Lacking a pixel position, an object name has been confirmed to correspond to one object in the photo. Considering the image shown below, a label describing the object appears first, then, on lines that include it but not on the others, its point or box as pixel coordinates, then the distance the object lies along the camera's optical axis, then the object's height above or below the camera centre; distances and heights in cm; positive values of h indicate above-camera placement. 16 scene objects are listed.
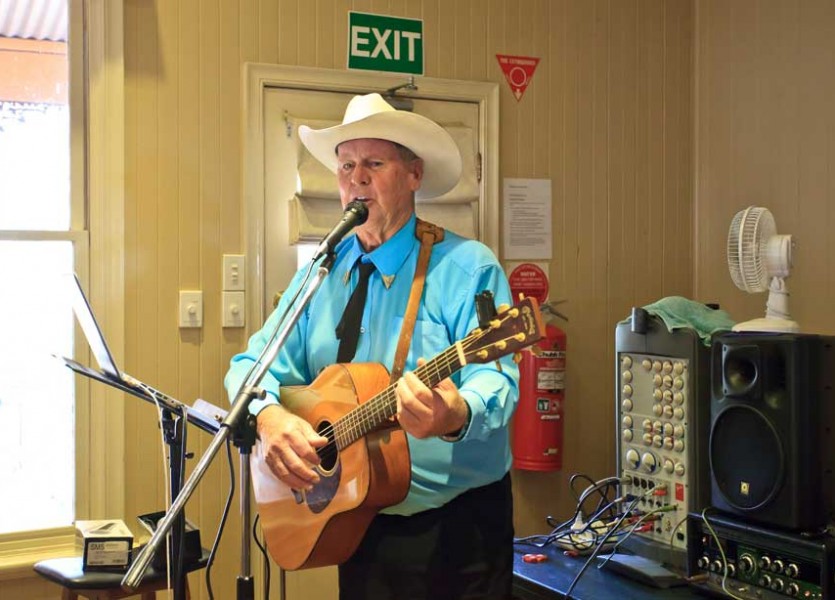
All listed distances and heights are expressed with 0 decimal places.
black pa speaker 212 -29
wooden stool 239 -71
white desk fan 274 +12
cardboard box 246 -65
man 189 -15
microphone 179 +14
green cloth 255 -5
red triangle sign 343 +81
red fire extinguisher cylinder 336 -38
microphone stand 148 -23
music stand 170 -21
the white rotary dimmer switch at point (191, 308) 297 -4
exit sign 320 +85
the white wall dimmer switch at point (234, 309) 303 -4
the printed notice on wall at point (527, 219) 344 +28
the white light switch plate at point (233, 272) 303 +8
